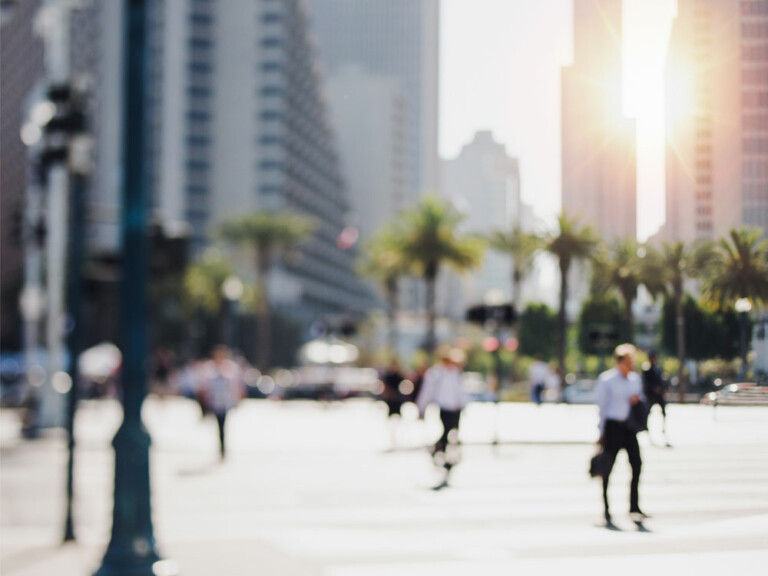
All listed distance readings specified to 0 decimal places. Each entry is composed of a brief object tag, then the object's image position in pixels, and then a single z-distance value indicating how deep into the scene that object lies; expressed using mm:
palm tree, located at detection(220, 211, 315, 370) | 82000
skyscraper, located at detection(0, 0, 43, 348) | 145250
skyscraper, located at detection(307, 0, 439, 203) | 193375
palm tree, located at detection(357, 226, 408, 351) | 62219
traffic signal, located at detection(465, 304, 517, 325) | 23172
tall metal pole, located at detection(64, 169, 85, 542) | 10422
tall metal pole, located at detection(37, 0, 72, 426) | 28438
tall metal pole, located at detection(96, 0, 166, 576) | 6680
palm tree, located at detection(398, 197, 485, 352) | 61312
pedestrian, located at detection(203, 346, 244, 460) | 19656
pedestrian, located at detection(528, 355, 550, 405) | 36531
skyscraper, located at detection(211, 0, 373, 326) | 125750
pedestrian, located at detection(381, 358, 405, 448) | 23614
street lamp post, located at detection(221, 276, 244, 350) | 54206
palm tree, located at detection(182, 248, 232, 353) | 83625
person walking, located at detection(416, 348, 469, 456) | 16812
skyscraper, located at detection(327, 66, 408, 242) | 192750
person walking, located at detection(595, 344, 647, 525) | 10016
